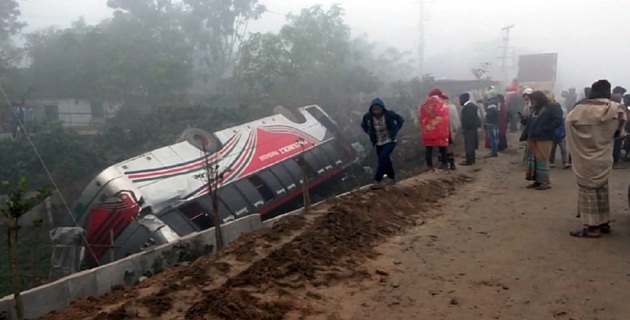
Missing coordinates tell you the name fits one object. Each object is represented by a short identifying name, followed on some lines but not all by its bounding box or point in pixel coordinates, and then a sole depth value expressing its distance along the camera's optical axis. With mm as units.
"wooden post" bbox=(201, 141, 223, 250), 6910
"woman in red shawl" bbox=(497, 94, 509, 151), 11883
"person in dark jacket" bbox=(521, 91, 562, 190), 7391
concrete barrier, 6062
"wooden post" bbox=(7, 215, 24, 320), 4020
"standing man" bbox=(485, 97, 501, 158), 11125
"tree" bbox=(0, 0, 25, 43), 30141
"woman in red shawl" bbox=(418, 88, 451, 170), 8828
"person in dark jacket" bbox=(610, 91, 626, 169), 9420
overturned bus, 10203
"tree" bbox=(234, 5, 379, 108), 25234
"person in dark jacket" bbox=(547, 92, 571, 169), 9805
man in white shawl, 5211
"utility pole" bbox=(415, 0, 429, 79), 46578
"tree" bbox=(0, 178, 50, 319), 4004
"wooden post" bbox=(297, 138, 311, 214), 6675
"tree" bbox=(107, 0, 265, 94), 33500
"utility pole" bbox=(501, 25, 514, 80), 48094
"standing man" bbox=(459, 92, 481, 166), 10125
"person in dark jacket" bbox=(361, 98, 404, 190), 7250
